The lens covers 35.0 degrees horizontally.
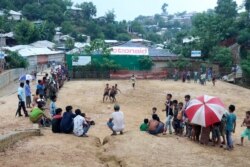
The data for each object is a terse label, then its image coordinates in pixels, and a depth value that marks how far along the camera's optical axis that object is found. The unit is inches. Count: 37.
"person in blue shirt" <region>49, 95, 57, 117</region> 569.9
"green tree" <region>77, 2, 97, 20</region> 3479.3
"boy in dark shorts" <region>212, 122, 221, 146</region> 484.0
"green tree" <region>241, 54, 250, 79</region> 1429.6
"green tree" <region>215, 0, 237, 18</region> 1781.5
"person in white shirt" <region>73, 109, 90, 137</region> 486.3
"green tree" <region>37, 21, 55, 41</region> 2495.8
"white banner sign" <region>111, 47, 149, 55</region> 1596.9
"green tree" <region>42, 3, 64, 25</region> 3064.7
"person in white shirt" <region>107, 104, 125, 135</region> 514.0
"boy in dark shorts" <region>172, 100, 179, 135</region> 535.3
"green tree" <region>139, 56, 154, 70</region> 1573.6
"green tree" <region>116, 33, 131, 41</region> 3289.9
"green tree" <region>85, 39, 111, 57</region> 1611.7
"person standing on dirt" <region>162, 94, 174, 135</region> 543.8
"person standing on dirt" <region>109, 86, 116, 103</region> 995.9
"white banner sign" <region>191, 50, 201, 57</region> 1700.3
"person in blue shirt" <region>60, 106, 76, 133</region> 487.8
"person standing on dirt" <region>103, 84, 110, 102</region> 1000.2
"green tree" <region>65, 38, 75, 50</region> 2346.2
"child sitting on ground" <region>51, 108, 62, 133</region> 493.7
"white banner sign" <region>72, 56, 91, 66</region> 1523.1
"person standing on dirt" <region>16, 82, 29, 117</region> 626.4
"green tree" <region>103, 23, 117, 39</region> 3319.4
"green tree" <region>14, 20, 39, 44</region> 2275.0
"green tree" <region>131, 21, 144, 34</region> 4163.4
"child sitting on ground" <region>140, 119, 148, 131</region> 543.5
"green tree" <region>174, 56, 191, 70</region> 1540.4
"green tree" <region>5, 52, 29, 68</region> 1519.4
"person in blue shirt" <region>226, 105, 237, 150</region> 483.2
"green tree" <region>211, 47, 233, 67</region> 1590.8
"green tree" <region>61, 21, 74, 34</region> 2952.8
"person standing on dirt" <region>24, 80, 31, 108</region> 703.7
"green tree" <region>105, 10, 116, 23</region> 3437.5
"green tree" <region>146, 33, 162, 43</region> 3954.5
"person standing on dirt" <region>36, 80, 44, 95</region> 730.2
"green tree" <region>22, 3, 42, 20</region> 3127.5
